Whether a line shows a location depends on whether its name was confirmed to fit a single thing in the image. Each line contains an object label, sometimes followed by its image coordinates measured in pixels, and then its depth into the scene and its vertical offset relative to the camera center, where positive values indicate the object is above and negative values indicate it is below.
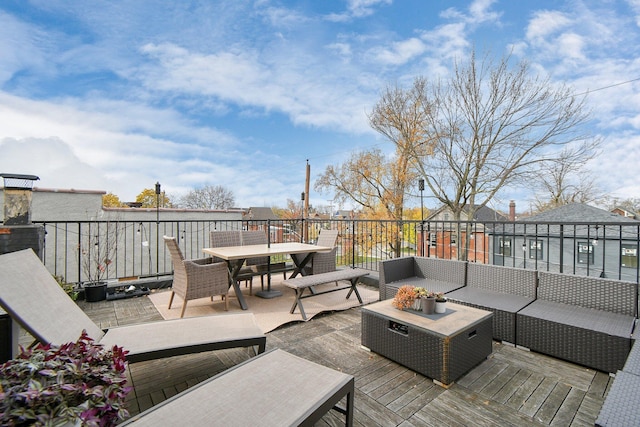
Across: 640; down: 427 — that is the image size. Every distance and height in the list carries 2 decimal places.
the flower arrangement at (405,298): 2.59 -0.71
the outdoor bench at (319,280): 3.60 -0.83
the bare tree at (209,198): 28.28 +1.38
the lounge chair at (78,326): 1.79 -0.79
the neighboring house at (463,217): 14.54 -0.16
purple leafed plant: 0.94 -0.61
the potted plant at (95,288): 4.23 -1.07
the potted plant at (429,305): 2.52 -0.75
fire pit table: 2.19 -0.97
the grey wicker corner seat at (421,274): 3.69 -0.77
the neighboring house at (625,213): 16.18 +0.15
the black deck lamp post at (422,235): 5.14 -0.37
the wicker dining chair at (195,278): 3.54 -0.80
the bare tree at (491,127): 11.16 +3.52
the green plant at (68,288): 3.90 -1.00
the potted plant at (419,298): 2.58 -0.71
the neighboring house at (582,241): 15.14 -1.45
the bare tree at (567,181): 11.46 +1.69
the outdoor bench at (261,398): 1.30 -0.88
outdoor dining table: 3.97 -0.55
